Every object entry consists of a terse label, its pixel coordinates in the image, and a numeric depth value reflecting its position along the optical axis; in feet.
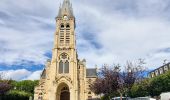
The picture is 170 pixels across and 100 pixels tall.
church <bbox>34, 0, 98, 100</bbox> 117.26
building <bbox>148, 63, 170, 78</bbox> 92.70
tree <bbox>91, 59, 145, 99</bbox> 62.04
